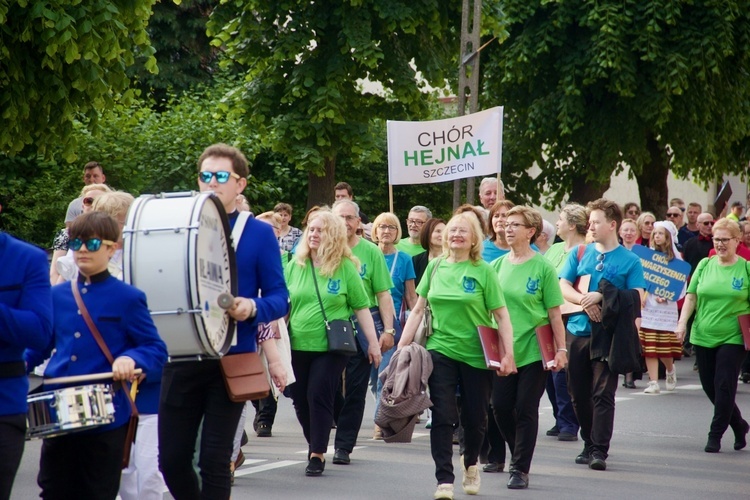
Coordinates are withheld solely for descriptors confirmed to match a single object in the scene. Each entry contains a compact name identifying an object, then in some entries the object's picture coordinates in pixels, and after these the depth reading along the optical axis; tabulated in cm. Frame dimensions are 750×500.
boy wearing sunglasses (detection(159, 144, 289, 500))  1089
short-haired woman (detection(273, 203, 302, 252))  2707
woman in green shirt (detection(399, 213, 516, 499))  1611
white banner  3039
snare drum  968
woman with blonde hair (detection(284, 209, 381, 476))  1790
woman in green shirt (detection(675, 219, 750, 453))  2089
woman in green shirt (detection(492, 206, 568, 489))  1708
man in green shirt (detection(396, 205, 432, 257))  2499
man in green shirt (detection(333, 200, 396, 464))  1921
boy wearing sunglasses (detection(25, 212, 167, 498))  1021
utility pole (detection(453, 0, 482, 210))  3781
